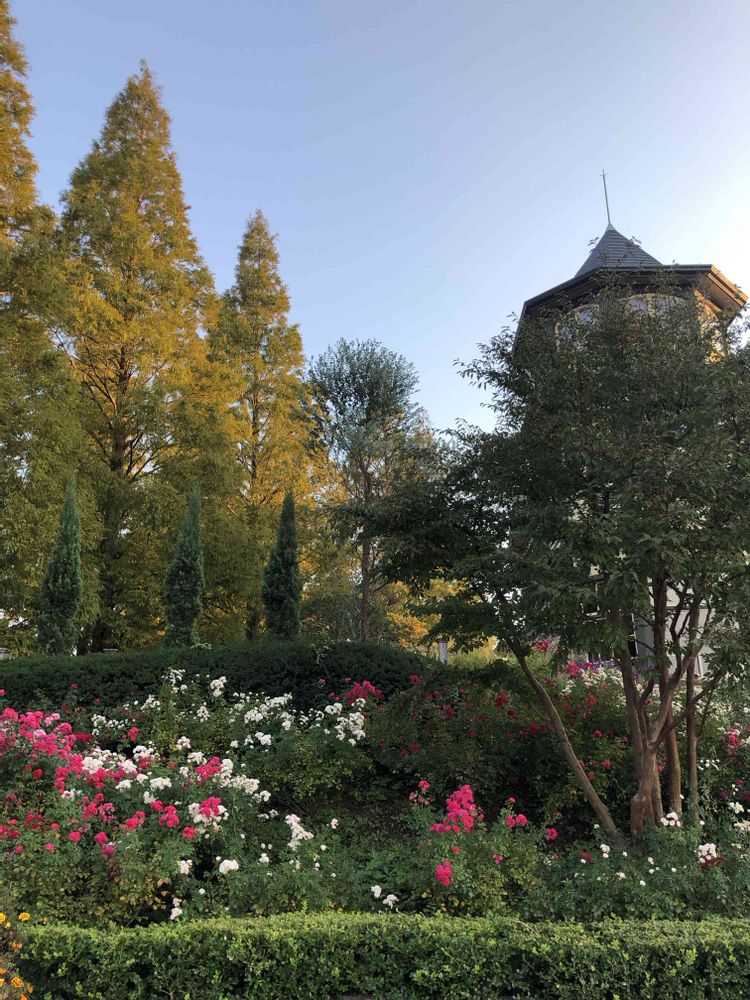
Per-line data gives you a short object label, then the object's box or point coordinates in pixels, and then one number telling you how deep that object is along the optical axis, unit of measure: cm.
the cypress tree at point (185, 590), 1086
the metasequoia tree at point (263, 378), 1666
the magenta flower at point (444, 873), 348
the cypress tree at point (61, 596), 1029
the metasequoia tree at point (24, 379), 1119
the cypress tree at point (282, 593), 1177
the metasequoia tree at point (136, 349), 1336
